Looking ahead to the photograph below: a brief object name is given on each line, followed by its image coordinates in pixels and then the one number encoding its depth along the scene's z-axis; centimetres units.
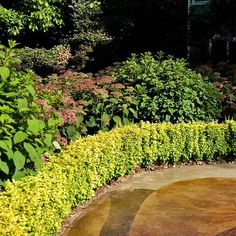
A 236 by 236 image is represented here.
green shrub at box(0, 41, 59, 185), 455
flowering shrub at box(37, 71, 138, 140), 757
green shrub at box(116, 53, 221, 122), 911
